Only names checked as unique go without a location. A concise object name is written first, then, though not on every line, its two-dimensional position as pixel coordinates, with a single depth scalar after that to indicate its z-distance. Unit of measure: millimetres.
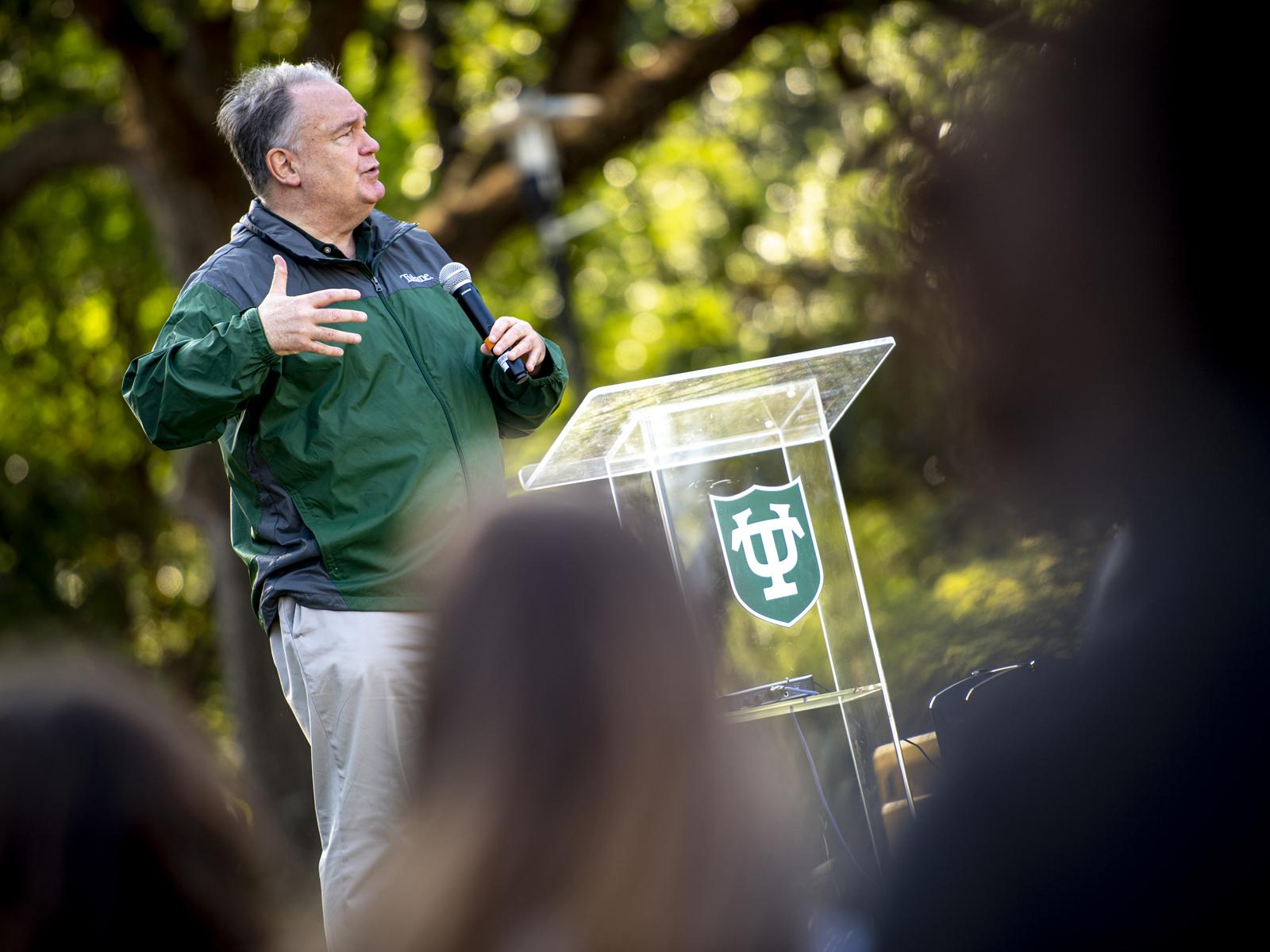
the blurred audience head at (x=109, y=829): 9686
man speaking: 14218
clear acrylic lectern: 14288
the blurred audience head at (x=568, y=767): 9672
